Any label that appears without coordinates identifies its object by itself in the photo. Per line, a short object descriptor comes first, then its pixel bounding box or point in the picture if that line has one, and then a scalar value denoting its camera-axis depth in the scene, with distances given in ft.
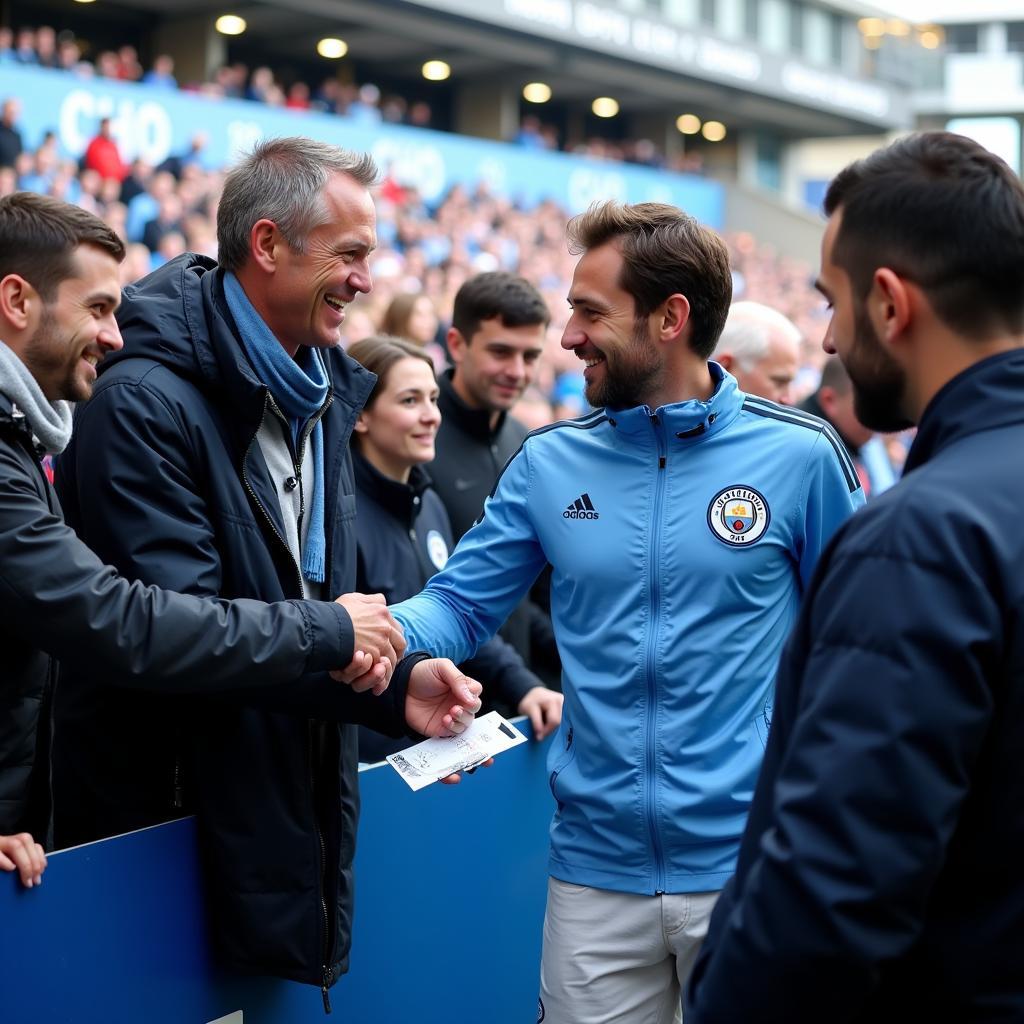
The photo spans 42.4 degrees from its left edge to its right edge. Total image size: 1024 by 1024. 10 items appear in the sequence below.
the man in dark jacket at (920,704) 4.38
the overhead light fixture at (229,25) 72.95
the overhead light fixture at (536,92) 93.81
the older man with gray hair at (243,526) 8.19
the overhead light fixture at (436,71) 86.81
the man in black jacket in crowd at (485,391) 14.94
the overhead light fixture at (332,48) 80.02
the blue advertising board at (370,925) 7.95
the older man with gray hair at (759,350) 14.75
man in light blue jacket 7.97
